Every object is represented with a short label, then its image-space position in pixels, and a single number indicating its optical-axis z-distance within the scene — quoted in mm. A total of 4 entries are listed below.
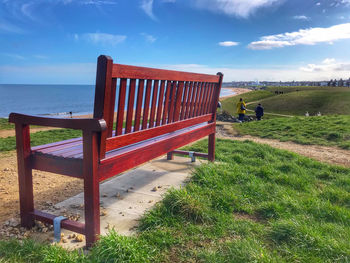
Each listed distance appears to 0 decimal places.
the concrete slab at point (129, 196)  2887
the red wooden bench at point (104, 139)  2328
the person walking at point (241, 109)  16484
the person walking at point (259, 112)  18531
